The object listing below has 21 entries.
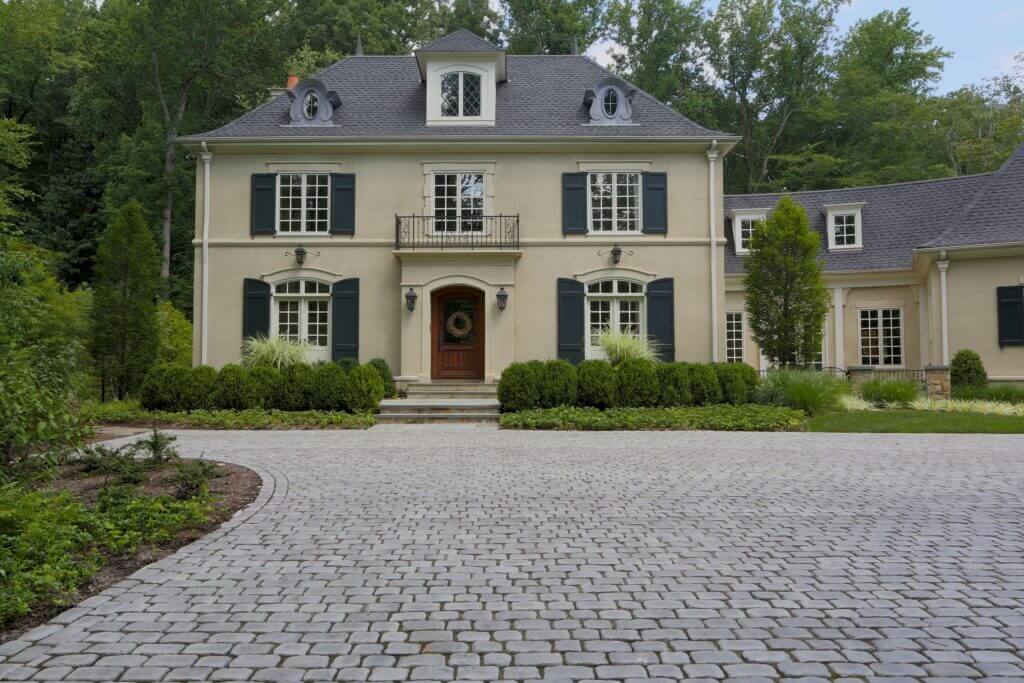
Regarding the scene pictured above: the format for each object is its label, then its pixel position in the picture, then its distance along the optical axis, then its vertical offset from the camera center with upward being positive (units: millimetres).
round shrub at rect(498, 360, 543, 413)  12586 -405
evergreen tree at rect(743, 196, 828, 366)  15086 +1635
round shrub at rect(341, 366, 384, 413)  12742 -468
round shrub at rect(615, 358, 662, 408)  12844 -385
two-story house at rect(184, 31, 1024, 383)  16078 +3055
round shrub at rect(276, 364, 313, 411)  12727 -428
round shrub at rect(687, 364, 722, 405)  13070 -398
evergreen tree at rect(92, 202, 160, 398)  13789 +1196
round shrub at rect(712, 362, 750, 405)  13156 -364
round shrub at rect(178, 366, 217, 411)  12688 -419
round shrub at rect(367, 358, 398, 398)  15086 -236
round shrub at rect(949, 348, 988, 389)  15938 -167
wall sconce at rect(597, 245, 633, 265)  15991 +2587
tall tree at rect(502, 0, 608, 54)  28547 +14156
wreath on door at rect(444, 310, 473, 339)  16547 +989
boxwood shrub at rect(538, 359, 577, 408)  12602 -388
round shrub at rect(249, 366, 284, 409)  12727 -388
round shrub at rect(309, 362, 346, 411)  12727 -431
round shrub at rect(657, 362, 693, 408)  12945 -408
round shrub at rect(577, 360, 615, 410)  12688 -377
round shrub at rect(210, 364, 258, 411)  12695 -477
